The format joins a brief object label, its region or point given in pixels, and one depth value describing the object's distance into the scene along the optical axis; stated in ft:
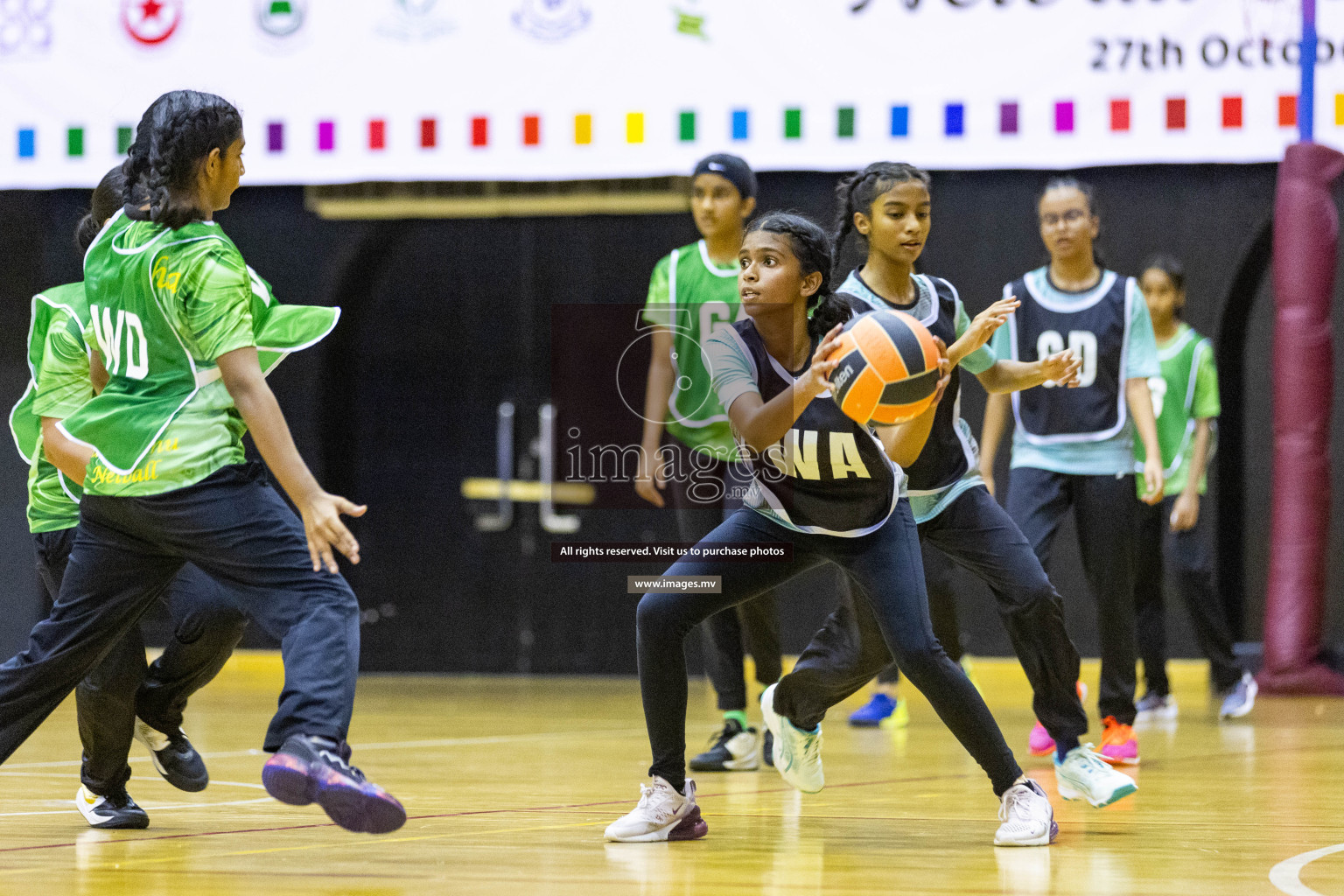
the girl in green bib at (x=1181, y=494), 45.65
